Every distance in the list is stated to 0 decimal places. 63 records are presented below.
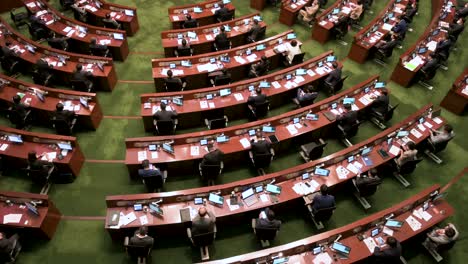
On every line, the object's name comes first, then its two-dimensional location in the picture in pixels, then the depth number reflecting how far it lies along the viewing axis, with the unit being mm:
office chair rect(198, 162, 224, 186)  7916
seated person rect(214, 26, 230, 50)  11180
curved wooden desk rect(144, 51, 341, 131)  9305
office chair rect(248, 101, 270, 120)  9195
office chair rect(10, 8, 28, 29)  12508
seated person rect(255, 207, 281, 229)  6934
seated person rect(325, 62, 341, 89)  10094
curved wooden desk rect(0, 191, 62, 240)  7051
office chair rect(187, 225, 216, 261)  6816
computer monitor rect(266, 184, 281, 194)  7648
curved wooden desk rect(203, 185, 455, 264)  6574
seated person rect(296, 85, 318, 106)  9602
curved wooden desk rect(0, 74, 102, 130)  9148
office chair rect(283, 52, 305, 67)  10946
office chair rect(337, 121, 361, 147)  9000
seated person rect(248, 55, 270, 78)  10484
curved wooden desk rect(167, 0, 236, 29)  12266
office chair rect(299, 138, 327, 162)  8336
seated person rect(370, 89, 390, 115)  9356
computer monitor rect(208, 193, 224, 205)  7414
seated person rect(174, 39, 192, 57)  10762
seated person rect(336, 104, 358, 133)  8898
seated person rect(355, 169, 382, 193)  7605
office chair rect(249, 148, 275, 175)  8070
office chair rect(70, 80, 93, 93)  9578
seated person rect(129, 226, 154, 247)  6582
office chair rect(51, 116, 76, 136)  8617
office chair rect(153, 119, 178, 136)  8750
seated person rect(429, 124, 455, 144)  8781
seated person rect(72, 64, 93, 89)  9531
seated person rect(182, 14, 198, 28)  11859
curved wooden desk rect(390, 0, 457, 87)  10953
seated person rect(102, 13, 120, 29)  11766
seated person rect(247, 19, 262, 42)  11492
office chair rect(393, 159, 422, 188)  8039
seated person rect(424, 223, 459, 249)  6926
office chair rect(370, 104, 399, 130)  9383
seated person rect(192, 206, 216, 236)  6820
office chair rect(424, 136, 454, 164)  8891
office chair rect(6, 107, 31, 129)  8789
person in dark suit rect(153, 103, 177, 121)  8742
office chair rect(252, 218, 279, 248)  6968
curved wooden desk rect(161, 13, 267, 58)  11312
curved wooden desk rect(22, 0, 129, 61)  11219
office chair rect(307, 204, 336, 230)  7223
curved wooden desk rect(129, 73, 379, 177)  8266
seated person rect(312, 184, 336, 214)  7230
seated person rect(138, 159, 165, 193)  7582
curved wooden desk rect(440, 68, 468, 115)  10289
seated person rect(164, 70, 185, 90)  9672
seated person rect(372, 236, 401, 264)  6562
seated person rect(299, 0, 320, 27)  12711
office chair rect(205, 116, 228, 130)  8891
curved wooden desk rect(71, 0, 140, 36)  12148
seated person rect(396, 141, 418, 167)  8195
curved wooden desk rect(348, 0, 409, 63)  11641
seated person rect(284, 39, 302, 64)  10839
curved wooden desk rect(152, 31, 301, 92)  10273
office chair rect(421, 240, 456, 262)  7295
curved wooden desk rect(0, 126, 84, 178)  8133
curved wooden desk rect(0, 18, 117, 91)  10172
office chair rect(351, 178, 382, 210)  7738
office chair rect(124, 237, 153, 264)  6520
